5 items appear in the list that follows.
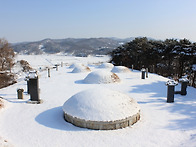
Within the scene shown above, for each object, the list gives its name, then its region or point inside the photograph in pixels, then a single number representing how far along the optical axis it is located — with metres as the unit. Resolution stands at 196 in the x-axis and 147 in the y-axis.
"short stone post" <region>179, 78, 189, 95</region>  9.04
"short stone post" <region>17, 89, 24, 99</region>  8.32
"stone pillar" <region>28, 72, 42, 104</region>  7.73
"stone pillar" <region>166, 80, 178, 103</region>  7.78
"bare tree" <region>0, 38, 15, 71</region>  22.47
